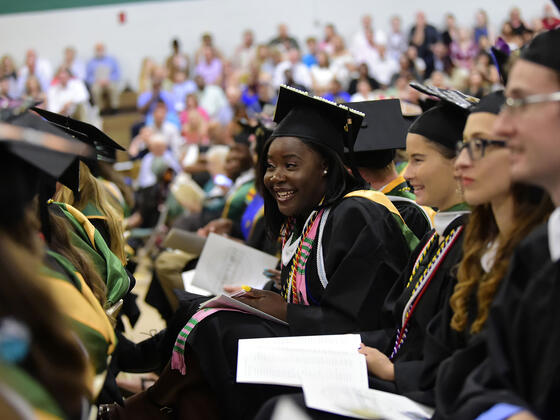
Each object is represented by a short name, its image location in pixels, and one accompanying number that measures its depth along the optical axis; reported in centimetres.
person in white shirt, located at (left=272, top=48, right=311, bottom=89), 1447
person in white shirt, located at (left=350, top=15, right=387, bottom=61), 1556
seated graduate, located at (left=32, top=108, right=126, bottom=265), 368
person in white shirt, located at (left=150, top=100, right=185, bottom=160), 1340
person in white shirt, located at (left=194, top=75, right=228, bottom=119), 1463
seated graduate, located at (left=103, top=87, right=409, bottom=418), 294
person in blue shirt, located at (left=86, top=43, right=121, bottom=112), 1697
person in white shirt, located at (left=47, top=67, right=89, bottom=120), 1480
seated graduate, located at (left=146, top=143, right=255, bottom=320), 534
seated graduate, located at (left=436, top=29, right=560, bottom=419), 171
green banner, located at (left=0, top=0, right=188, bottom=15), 1852
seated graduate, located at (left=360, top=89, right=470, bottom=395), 256
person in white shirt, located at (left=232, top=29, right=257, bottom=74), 1641
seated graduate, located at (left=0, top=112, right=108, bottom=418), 154
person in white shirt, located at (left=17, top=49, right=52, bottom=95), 1703
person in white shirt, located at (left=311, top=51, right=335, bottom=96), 1392
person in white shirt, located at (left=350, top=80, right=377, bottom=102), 1251
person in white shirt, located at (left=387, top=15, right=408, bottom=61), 1602
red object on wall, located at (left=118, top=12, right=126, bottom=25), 1836
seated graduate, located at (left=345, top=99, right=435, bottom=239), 379
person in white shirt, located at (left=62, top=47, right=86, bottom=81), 1711
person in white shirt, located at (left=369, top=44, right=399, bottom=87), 1494
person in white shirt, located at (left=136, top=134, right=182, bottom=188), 1091
